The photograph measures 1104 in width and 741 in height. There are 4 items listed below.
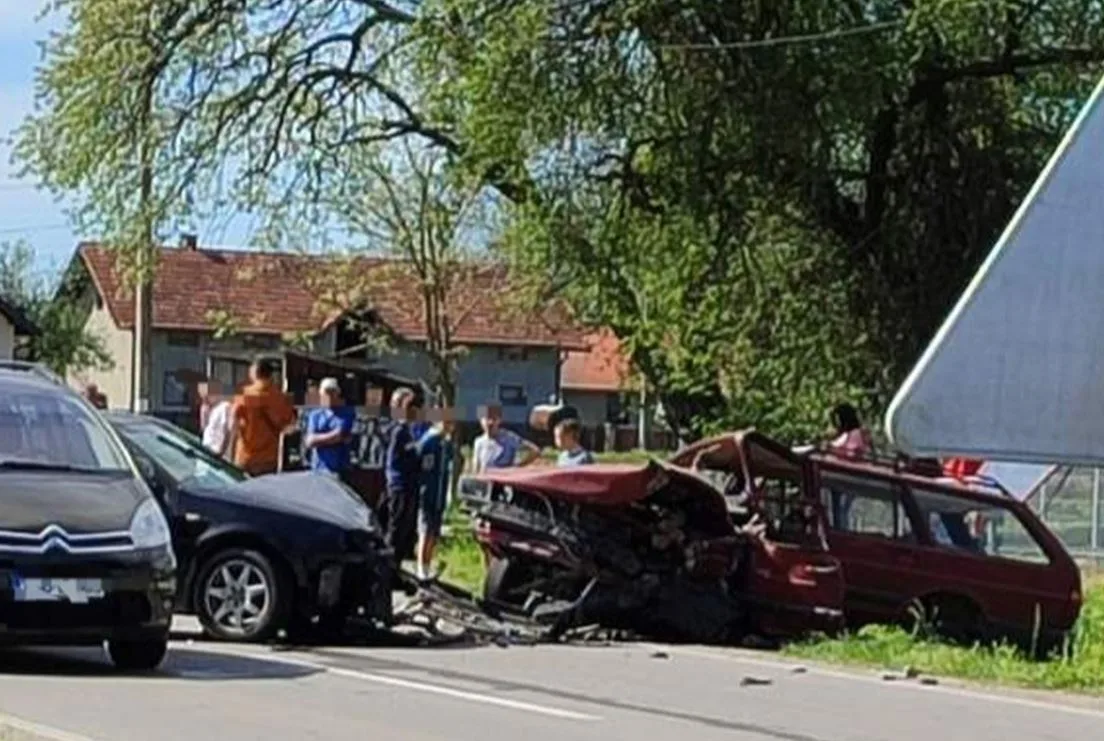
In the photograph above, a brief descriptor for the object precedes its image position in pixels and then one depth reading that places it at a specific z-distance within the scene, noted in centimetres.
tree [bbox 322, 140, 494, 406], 4100
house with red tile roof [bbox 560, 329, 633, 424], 9975
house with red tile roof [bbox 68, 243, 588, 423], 6116
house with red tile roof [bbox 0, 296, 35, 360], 6203
